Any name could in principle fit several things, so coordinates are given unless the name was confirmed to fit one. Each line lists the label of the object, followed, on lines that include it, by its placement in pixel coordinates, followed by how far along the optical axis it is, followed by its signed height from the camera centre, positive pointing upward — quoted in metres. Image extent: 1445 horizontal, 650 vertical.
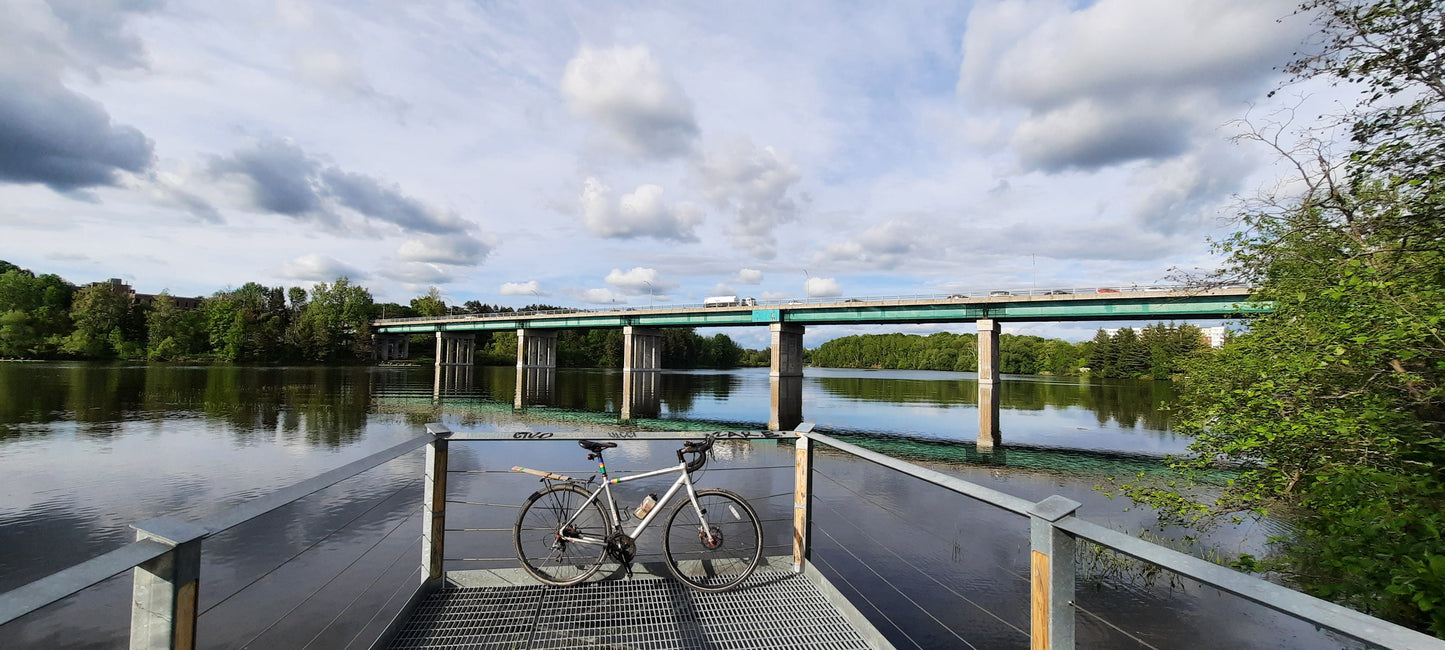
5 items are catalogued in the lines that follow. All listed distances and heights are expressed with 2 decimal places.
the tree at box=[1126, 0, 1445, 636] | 5.68 -0.10
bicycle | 5.54 -1.66
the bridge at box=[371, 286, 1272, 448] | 41.56 +3.15
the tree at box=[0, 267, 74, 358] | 69.69 +3.30
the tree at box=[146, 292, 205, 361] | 81.69 +1.57
